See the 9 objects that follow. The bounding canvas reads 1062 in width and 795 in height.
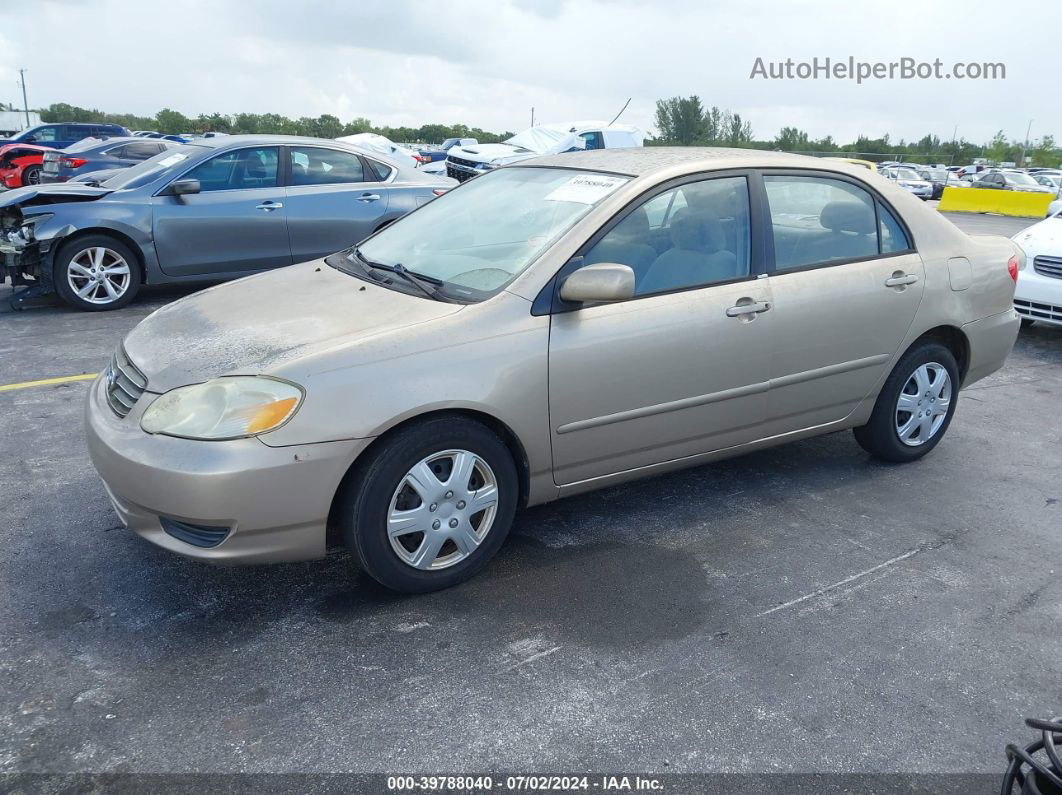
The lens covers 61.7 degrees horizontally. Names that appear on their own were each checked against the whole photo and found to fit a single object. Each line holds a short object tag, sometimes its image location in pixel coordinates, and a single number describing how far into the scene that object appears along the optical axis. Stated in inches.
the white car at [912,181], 1261.1
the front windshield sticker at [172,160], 322.0
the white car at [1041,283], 295.4
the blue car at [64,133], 1046.4
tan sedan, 114.7
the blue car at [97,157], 639.1
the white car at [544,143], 826.2
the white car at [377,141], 875.1
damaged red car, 836.0
